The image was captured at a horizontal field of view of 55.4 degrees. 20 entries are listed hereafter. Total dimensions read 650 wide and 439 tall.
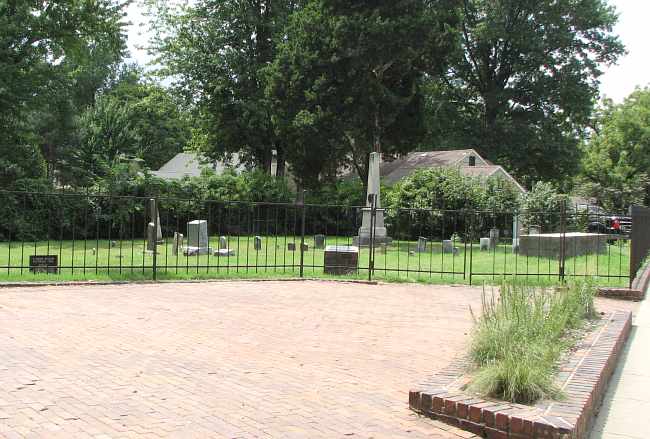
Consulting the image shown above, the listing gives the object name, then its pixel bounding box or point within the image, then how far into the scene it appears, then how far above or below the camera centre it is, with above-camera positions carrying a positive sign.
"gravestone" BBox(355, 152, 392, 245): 25.77 +1.16
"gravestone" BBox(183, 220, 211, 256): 19.78 -0.65
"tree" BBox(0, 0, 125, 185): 27.75 +7.76
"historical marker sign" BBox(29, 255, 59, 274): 12.58 -1.04
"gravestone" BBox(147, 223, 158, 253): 21.59 -0.84
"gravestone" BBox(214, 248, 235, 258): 19.89 -1.16
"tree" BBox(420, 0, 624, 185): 46.19 +11.14
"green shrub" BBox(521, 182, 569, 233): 27.89 +0.87
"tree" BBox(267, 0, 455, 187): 28.66 +7.23
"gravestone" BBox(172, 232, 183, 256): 19.41 -0.84
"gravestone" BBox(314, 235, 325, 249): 22.98 -0.83
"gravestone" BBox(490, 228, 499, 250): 21.57 -0.49
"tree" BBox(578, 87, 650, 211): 48.25 +5.83
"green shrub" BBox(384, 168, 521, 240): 30.53 +1.20
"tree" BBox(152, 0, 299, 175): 37.31 +9.49
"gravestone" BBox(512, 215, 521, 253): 22.98 -0.41
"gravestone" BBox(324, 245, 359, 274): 14.64 -0.98
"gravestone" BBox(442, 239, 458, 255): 23.11 -0.94
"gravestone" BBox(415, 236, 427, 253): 21.88 -0.83
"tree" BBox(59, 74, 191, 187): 32.72 +4.53
